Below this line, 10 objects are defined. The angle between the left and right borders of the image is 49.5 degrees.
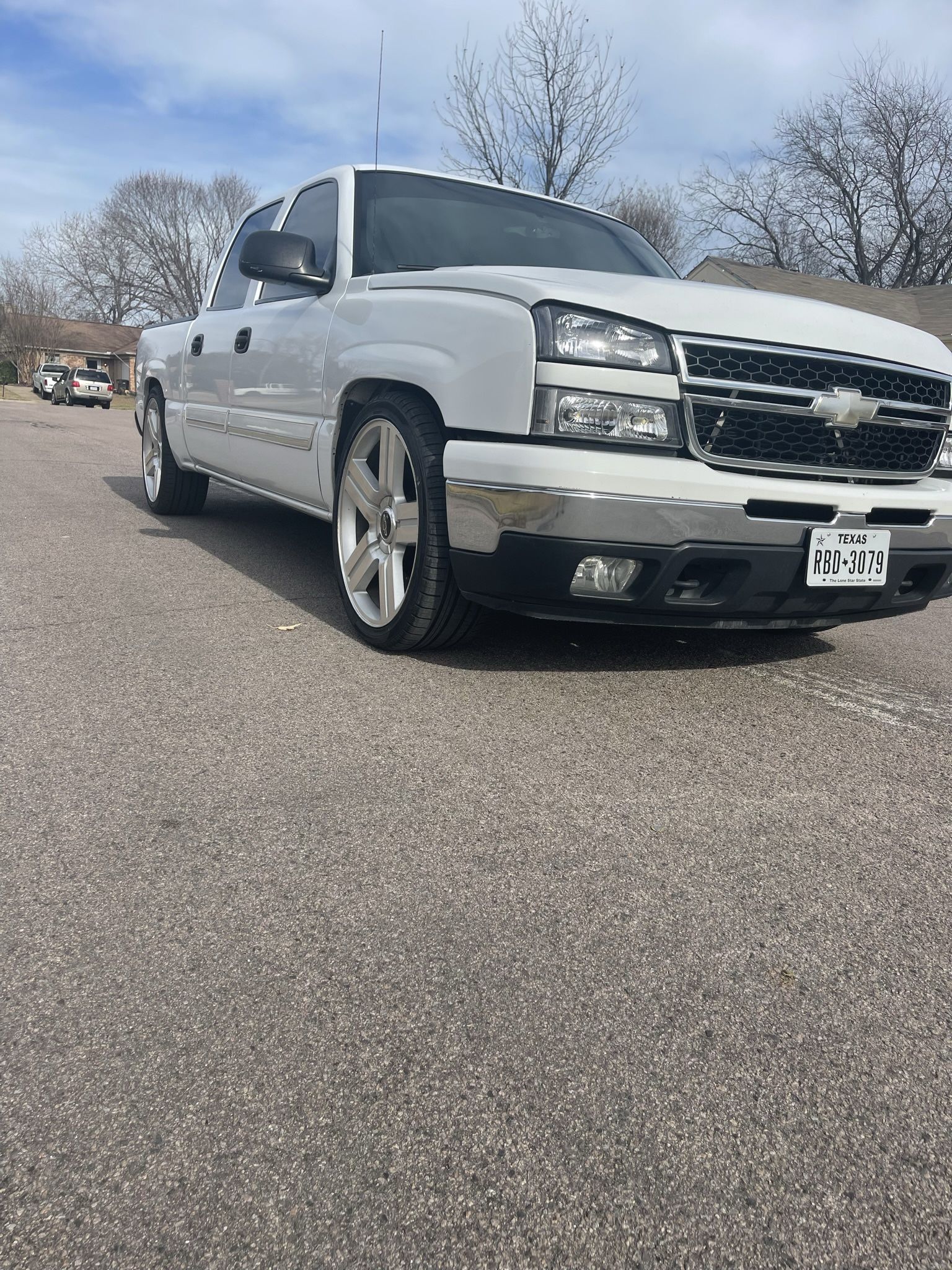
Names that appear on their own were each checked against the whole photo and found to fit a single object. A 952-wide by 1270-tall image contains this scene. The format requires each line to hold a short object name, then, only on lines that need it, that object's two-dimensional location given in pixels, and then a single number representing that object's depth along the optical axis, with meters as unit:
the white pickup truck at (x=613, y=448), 2.94
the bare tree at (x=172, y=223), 68.44
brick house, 74.69
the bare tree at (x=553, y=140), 25.39
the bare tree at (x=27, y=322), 71.38
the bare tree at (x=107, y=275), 70.81
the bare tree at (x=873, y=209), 41.22
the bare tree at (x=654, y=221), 43.72
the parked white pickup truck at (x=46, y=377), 49.97
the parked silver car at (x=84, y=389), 45.16
